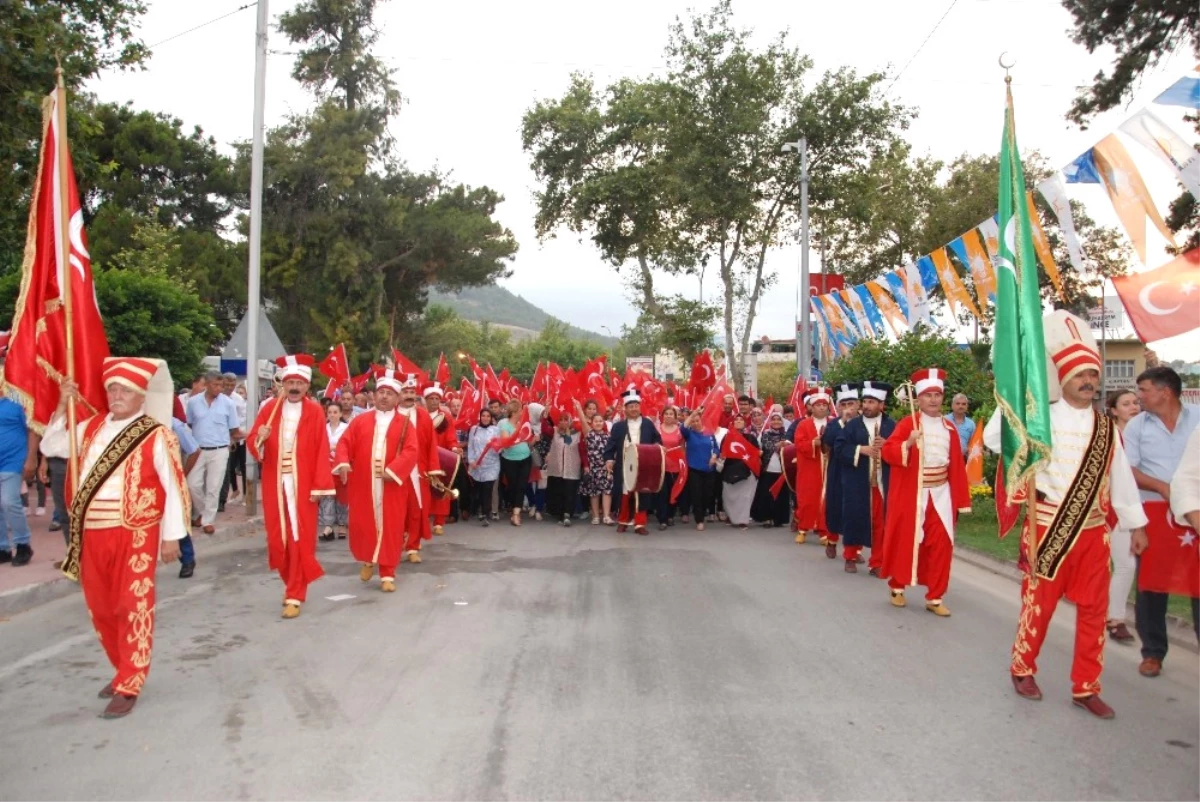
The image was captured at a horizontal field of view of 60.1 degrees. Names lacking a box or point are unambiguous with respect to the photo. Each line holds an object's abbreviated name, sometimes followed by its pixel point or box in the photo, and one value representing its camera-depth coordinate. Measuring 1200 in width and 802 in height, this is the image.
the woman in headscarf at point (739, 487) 14.09
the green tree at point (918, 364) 14.99
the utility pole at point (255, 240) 13.63
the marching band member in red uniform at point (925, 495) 7.78
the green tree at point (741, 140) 24.81
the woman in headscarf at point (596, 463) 13.86
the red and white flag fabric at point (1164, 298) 7.09
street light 22.08
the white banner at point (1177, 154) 7.73
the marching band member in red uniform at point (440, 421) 12.21
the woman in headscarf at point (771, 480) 14.08
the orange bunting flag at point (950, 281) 15.34
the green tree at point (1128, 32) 14.34
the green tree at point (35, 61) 10.62
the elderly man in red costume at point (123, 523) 5.21
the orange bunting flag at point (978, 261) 14.48
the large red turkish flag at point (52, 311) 5.61
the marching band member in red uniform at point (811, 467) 12.04
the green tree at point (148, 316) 15.47
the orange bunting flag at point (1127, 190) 8.30
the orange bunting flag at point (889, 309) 17.66
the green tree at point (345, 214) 34.72
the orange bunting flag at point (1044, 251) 10.41
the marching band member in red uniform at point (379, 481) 8.76
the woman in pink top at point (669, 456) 13.48
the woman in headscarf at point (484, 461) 13.52
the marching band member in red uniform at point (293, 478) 7.53
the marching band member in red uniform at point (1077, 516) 5.25
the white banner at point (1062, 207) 9.76
